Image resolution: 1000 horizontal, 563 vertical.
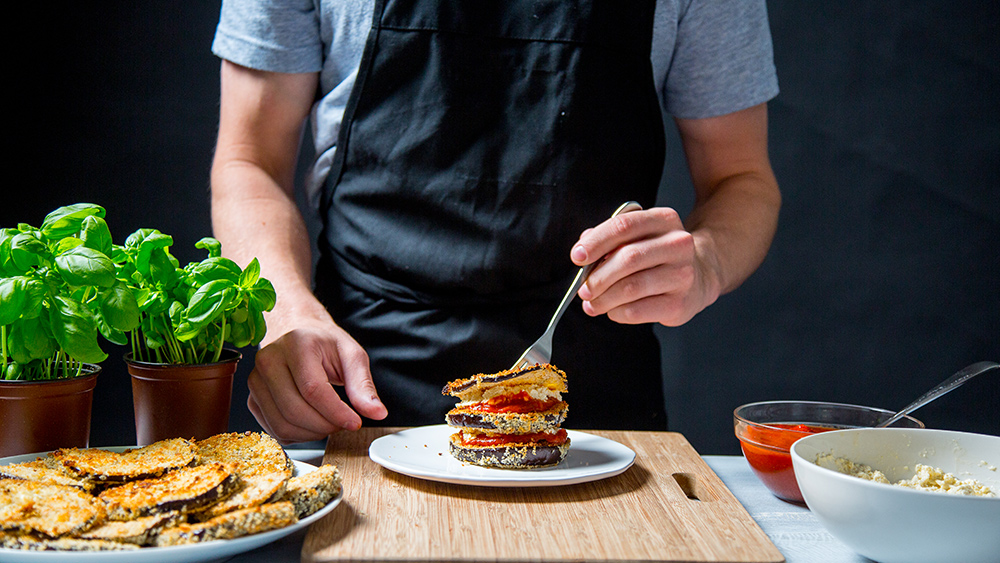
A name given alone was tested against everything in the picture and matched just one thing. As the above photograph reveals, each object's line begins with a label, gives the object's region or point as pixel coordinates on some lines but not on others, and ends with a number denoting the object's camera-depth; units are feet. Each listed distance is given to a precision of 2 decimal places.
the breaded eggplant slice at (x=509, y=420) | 3.78
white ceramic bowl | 2.48
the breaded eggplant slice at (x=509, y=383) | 3.87
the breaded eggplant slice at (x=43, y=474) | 2.78
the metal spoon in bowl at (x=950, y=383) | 3.62
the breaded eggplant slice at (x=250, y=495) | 2.59
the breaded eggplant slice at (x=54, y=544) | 2.33
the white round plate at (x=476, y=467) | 3.31
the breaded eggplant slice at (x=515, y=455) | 3.71
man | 5.23
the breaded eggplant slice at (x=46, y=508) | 2.39
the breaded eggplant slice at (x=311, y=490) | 2.74
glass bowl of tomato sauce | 3.47
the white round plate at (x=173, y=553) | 2.29
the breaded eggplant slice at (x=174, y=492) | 2.53
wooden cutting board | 2.72
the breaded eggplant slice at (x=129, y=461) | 2.85
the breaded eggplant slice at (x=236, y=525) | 2.44
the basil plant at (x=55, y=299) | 2.99
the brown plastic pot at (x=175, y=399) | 3.44
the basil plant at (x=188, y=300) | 3.32
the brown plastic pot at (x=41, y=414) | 3.14
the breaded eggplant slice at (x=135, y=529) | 2.40
